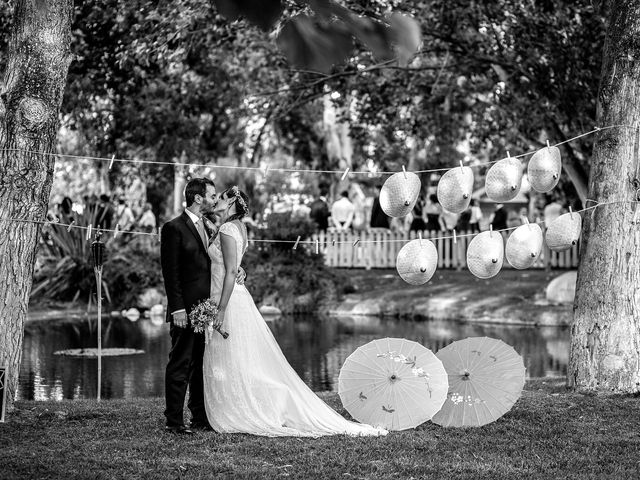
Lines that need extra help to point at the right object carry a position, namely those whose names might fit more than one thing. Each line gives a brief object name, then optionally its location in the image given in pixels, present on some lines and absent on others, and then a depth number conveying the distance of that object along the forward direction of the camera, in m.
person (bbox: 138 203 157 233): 23.92
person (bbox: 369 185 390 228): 23.78
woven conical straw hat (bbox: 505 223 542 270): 8.62
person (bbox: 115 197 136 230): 23.25
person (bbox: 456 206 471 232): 25.17
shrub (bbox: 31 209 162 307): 21.28
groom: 6.60
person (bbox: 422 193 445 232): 24.03
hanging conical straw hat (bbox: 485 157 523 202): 8.48
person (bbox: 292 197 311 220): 21.86
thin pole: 8.71
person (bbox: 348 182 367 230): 26.23
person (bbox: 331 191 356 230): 24.64
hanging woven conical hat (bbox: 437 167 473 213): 8.54
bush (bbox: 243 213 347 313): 21.25
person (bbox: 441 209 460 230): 24.02
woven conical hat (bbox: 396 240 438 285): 8.58
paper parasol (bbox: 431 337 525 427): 7.15
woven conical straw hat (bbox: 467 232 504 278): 8.70
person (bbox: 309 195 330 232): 25.02
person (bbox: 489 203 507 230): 24.02
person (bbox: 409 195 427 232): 24.31
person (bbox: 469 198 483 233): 24.53
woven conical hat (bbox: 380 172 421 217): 8.37
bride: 6.70
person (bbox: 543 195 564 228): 22.26
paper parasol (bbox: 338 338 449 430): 6.96
